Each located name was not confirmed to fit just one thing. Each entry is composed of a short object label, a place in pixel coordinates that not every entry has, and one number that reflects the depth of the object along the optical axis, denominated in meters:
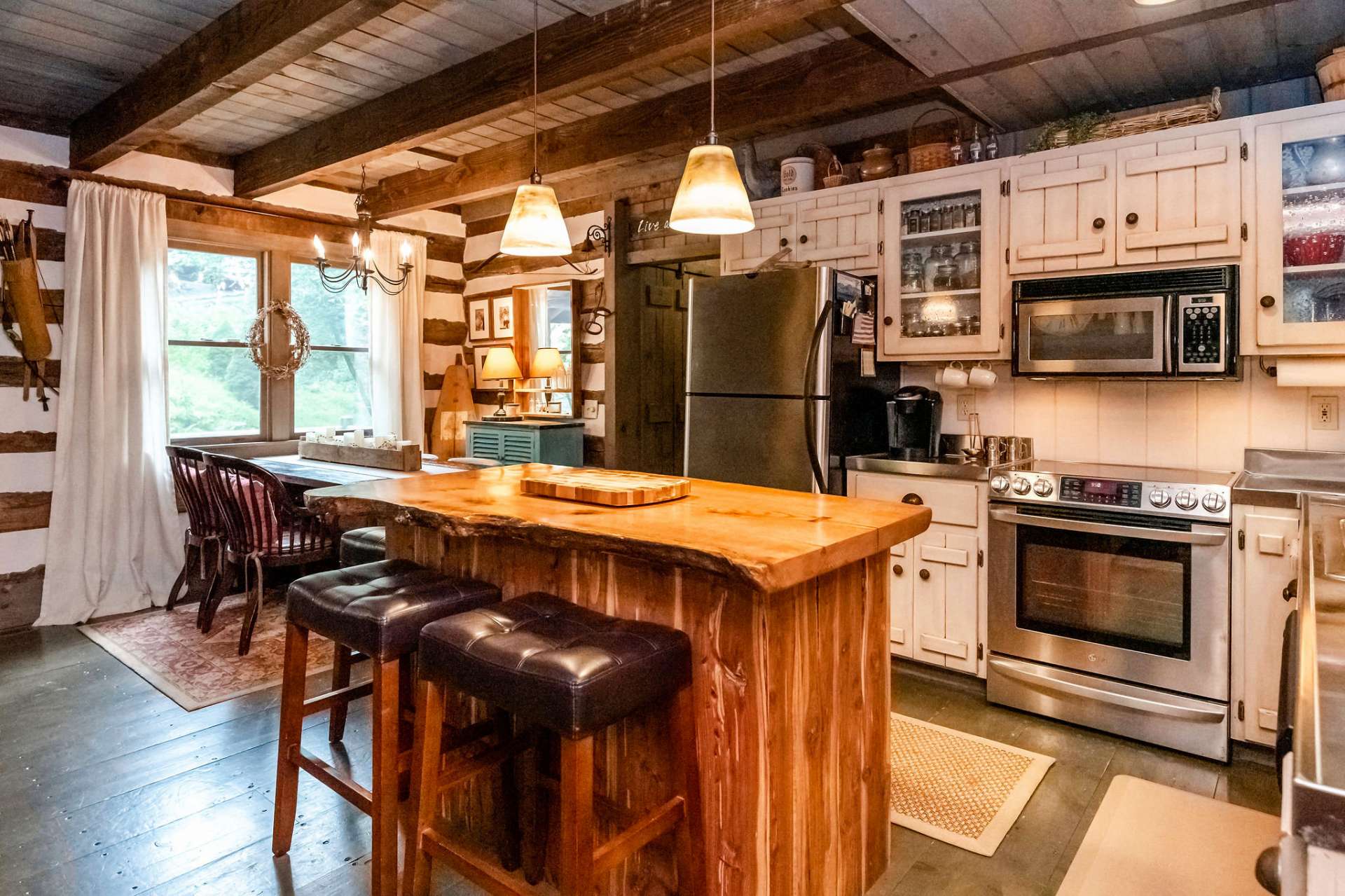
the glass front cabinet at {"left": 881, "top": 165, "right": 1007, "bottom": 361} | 3.29
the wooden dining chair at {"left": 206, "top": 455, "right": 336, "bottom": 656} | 3.59
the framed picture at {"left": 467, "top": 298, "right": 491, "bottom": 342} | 5.83
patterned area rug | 3.23
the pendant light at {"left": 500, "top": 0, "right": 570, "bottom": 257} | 2.44
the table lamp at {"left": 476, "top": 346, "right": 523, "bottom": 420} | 5.33
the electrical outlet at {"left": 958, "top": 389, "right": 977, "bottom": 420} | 3.70
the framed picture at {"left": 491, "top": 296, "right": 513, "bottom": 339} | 5.64
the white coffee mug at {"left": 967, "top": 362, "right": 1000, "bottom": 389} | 3.43
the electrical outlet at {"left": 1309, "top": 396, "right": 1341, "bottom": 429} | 2.86
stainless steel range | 2.63
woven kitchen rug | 2.23
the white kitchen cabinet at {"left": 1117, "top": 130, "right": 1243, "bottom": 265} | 2.73
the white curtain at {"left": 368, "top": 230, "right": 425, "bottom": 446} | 5.39
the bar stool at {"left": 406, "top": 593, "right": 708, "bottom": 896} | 1.42
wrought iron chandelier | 4.37
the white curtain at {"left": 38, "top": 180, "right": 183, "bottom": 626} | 4.07
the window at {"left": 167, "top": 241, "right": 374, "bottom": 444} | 4.64
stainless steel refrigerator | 3.39
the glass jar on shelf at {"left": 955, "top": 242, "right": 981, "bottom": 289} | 3.34
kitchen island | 1.56
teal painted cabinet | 4.93
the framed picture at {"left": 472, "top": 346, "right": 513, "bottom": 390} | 5.85
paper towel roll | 2.66
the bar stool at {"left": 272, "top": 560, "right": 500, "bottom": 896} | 1.79
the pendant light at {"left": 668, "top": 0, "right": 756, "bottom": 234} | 2.09
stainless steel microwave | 2.77
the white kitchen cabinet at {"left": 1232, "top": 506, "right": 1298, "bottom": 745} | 2.53
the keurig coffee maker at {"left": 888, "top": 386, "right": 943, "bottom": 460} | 3.67
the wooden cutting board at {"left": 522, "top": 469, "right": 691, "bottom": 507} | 1.96
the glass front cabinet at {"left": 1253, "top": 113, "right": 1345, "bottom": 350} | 2.59
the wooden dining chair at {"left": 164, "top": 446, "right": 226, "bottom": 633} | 3.89
